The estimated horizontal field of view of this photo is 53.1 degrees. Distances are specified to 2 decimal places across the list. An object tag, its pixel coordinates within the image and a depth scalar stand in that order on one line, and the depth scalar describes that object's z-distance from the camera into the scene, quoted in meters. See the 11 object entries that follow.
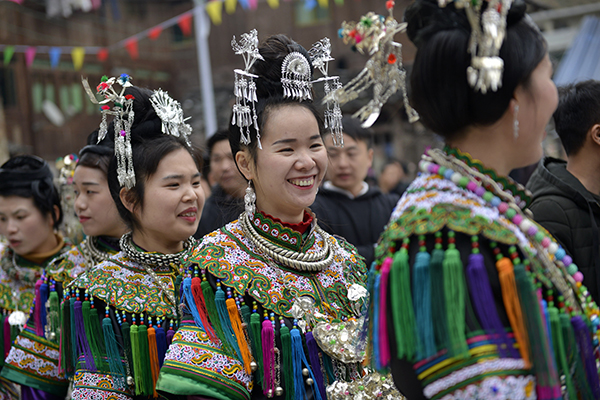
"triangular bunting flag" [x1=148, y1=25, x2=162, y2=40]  7.88
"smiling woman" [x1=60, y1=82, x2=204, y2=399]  2.28
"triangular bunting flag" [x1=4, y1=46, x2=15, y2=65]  8.43
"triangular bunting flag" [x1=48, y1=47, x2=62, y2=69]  8.50
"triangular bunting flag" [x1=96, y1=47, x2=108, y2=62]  8.93
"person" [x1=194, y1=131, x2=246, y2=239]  3.66
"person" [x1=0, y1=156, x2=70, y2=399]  3.37
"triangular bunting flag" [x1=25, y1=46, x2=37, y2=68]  8.42
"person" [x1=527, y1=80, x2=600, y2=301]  2.44
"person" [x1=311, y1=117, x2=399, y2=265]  4.20
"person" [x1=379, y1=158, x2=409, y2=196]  7.32
